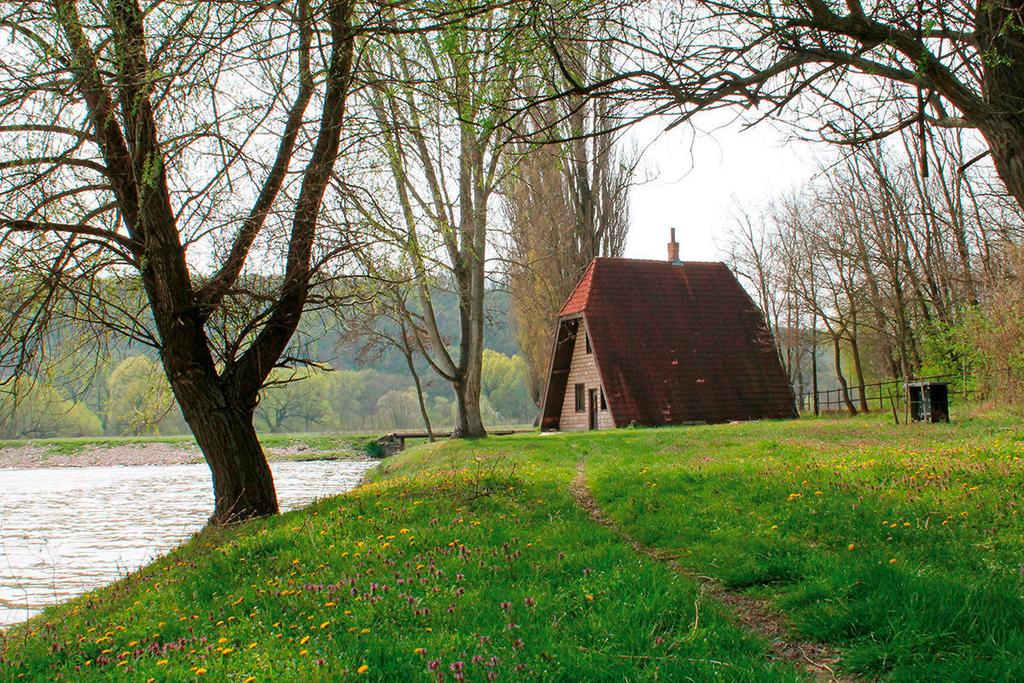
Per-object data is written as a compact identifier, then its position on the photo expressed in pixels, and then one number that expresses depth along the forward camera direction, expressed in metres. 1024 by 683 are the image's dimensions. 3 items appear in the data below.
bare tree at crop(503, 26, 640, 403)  35.62
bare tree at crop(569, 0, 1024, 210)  6.56
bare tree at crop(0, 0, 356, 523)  8.73
